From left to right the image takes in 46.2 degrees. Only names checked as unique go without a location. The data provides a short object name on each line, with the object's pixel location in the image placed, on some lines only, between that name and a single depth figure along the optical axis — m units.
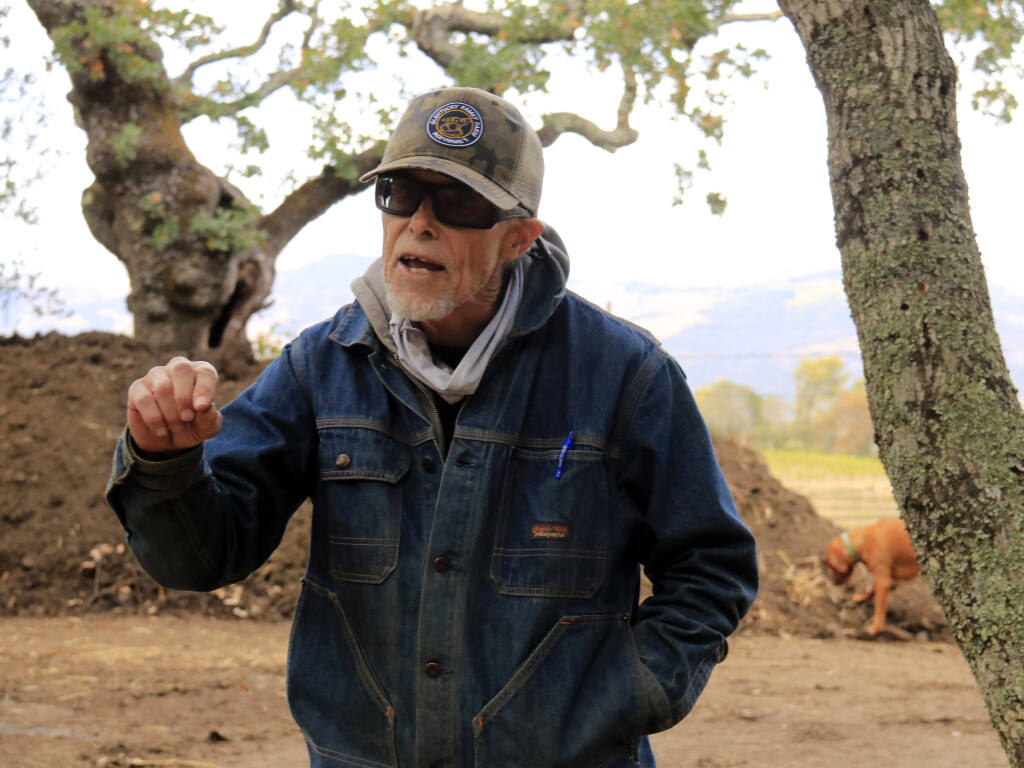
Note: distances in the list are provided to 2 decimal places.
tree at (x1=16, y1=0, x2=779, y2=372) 11.37
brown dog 9.27
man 2.38
